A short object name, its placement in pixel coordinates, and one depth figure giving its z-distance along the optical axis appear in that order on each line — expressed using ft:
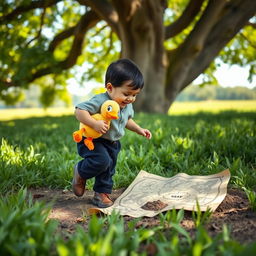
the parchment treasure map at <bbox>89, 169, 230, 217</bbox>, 8.11
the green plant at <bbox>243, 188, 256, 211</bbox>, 7.67
